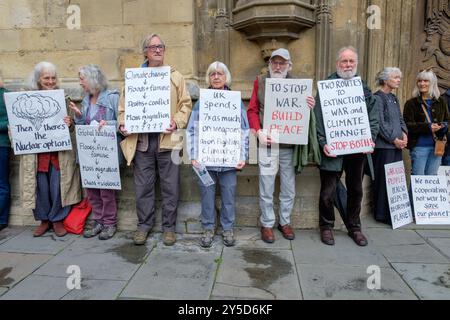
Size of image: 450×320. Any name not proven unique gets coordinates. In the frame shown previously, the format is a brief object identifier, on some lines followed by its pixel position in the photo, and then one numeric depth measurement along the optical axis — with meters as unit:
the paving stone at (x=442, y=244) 3.64
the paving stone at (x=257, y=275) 2.82
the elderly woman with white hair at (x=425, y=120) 4.46
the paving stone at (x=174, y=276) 2.79
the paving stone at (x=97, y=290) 2.76
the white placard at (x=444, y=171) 4.75
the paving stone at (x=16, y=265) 3.07
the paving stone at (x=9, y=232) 4.05
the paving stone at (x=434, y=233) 4.07
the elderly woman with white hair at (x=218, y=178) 3.64
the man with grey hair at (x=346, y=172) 3.60
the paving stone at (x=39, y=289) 2.79
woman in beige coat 4.02
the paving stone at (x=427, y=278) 2.83
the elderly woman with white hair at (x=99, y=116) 3.79
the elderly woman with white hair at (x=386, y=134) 4.21
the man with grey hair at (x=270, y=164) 3.65
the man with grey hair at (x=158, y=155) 3.67
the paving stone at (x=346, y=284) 2.78
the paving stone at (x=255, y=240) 3.73
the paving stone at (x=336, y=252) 3.37
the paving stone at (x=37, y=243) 3.71
